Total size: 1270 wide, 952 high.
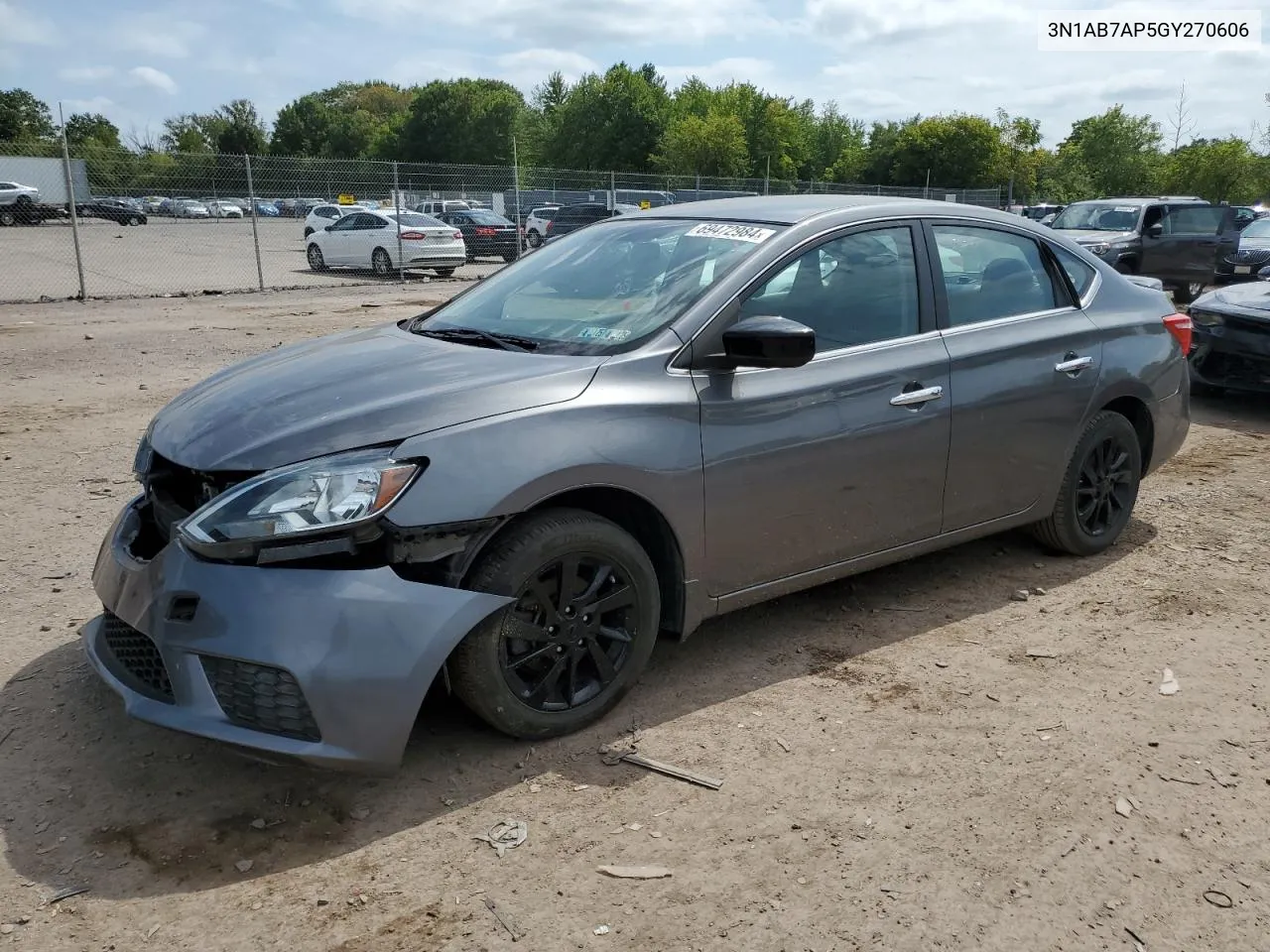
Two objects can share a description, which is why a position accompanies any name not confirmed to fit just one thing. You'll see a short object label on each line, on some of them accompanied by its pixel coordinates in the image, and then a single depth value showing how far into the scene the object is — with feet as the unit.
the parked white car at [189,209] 86.02
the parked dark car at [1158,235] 56.44
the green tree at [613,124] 247.91
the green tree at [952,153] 194.49
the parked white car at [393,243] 73.15
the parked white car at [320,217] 101.35
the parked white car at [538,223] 92.89
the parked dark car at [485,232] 88.38
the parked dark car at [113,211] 73.82
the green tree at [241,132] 315.58
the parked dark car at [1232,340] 28.02
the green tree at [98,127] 235.24
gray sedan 9.52
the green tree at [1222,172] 139.95
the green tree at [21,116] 250.78
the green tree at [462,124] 301.63
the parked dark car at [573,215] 88.94
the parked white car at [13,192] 102.78
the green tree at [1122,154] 173.06
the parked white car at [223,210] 81.40
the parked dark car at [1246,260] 64.69
